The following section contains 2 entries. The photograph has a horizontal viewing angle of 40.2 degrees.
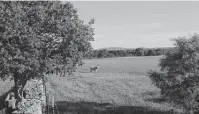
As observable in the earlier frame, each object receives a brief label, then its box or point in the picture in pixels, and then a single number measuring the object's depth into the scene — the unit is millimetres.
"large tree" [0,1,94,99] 20031
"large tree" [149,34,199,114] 22859
